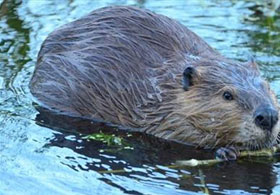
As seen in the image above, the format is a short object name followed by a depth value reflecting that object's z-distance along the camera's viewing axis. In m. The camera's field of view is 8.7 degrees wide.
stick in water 11.20
